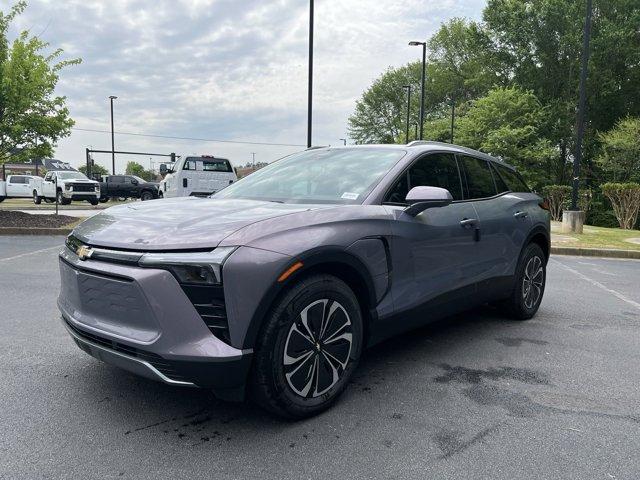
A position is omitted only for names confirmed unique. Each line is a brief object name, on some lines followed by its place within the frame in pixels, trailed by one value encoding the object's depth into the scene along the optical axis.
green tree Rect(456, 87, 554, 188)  29.64
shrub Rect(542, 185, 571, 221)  20.86
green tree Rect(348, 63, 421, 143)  52.97
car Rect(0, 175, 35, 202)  32.12
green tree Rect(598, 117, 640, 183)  24.98
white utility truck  15.48
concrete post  14.31
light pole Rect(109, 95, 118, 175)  39.11
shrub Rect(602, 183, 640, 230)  17.81
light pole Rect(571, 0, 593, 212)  13.91
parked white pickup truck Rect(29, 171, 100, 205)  24.80
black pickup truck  31.66
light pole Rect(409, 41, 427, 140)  26.24
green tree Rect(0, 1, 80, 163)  13.17
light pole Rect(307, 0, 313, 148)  16.33
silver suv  2.35
